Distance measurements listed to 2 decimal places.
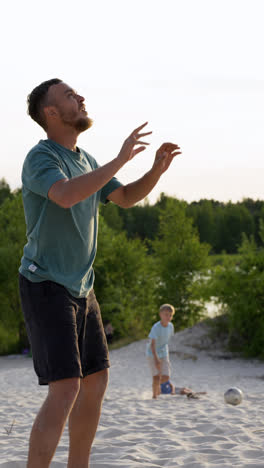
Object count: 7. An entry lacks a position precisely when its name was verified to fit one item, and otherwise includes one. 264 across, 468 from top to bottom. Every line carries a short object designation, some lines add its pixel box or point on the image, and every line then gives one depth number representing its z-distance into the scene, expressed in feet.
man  8.52
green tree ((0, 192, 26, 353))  67.56
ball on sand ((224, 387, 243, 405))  23.61
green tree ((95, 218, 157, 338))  64.18
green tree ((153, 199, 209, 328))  60.49
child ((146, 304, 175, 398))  28.55
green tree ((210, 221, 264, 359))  45.85
